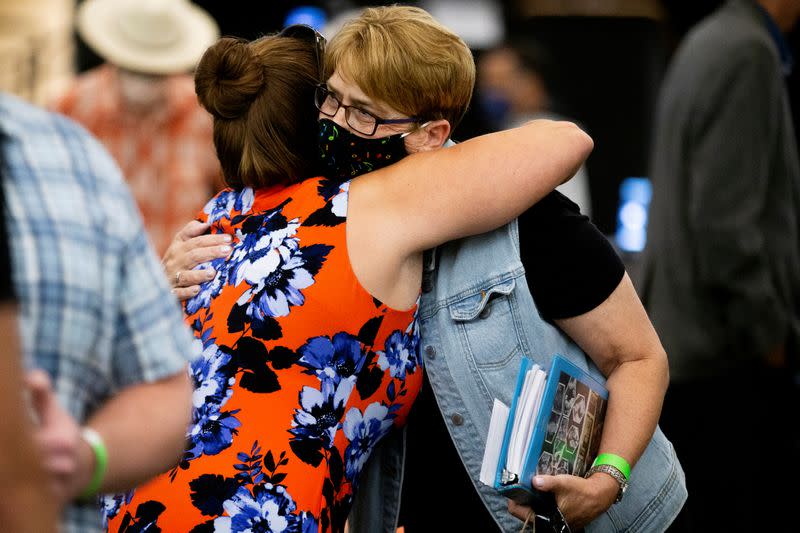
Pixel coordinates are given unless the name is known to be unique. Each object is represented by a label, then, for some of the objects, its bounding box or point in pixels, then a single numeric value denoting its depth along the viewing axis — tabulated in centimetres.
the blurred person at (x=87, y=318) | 257
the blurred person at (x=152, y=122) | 1234
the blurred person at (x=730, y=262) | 746
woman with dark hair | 426
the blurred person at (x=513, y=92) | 1375
